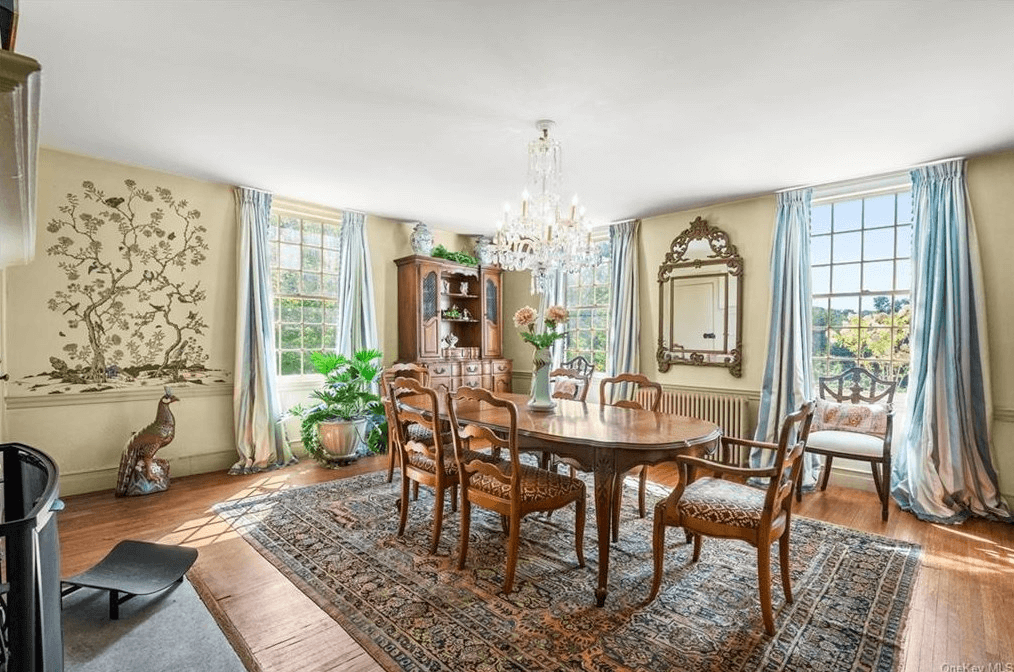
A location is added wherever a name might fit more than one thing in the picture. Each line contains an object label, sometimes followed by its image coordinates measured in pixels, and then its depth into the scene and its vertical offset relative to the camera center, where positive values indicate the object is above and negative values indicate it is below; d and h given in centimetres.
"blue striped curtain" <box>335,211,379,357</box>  520 +38
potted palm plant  455 -85
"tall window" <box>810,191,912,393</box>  402 +38
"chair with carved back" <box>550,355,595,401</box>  396 -50
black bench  216 -122
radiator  464 -83
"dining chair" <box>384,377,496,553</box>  270 -78
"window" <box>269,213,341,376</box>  499 +42
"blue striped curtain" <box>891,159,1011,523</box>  347 -34
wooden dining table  226 -55
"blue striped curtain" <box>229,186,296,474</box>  443 -21
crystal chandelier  329 +59
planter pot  453 -108
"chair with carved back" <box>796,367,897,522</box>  350 -76
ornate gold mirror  477 +27
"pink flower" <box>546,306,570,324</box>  306 +7
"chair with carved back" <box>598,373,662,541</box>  286 -55
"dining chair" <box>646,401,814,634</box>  206 -85
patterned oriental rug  194 -132
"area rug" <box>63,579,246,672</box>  184 -130
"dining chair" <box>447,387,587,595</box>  236 -84
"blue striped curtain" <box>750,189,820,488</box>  426 +10
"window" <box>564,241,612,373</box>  586 +19
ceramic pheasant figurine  374 -108
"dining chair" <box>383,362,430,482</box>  375 -45
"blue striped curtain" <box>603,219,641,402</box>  529 +23
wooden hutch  554 +4
